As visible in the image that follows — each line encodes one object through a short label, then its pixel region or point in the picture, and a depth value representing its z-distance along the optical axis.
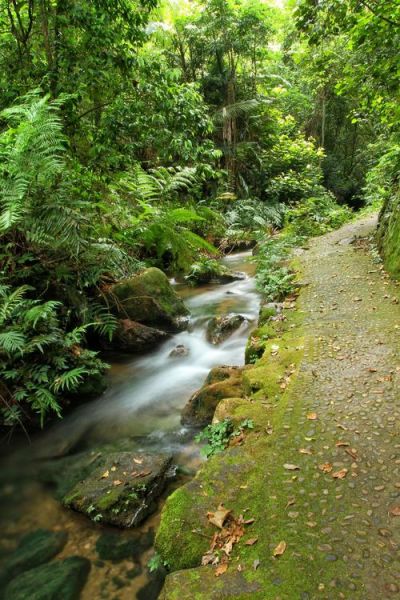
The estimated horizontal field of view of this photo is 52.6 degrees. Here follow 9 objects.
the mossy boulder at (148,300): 6.34
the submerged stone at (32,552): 2.89
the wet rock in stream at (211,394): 4.08
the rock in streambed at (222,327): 6.41
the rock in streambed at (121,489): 3.17
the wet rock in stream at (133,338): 6.11
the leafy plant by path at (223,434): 3.10
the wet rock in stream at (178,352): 6.08
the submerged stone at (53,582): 2.65
